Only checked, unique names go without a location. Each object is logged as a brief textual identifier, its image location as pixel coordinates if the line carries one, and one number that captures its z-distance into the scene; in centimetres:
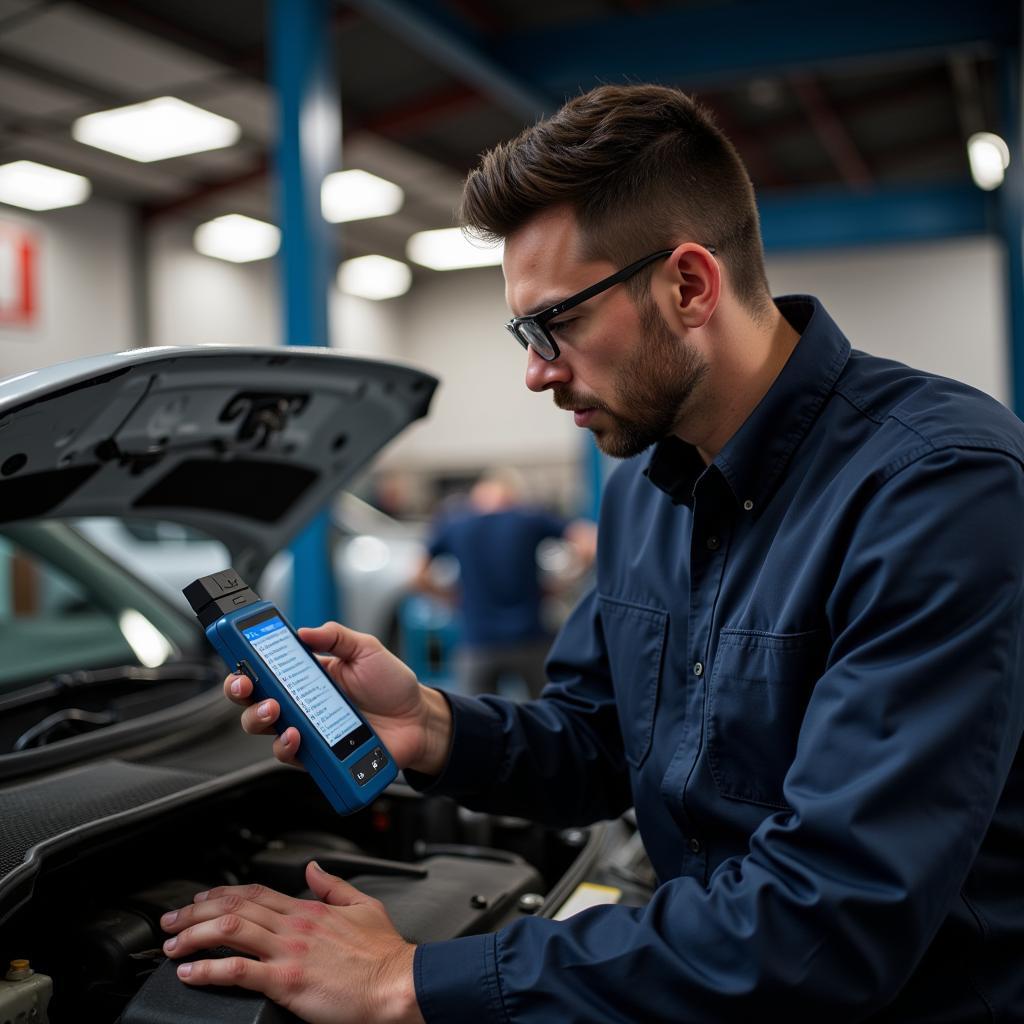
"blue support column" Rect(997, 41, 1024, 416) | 490
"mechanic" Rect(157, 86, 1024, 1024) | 96
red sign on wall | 820
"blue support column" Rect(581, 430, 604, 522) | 846
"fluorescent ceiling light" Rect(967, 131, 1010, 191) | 673
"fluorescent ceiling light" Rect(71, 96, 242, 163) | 743
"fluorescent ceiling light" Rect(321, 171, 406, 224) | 919
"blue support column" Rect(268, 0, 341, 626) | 392
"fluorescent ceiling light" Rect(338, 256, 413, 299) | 1210
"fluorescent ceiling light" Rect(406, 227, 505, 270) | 1124
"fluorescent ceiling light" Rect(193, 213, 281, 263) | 1025
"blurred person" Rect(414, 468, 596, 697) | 502
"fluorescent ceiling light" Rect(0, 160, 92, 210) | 840
